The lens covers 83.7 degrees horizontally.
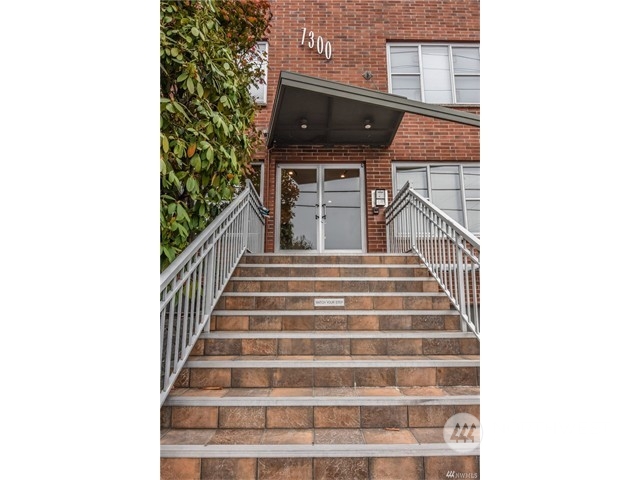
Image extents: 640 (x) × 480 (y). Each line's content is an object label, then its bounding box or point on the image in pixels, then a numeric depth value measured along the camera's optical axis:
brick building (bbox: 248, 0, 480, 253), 6.58
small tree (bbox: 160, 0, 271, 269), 2.14
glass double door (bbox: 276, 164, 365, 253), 6.66
